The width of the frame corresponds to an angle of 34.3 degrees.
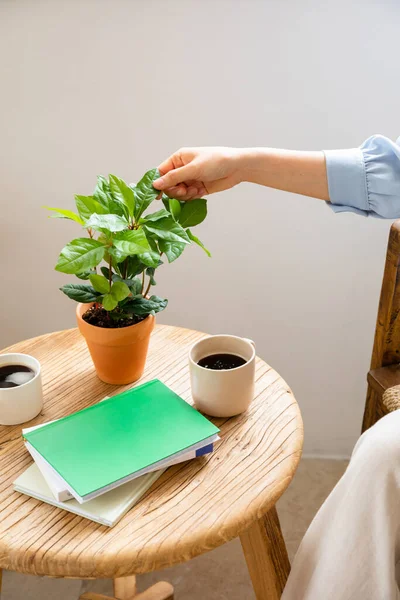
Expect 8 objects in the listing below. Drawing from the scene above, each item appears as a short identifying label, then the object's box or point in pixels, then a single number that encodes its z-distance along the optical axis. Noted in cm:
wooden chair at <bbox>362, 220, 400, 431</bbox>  118
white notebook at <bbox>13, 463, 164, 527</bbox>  76
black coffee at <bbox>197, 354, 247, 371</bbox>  92
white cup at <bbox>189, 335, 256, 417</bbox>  88
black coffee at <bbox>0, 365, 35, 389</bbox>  92
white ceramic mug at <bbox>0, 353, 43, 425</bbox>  89
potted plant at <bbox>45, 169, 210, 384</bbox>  84
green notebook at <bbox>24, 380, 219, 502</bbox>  78
